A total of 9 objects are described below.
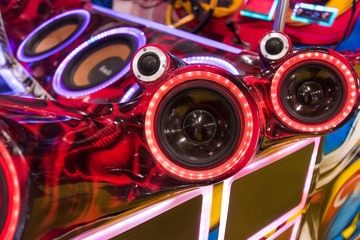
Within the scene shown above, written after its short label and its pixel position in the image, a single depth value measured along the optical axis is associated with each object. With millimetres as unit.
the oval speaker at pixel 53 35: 918
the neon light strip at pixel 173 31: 875
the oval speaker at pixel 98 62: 800
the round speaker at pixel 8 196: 322
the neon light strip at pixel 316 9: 999
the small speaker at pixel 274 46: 600
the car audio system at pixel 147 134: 347
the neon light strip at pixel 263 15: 1096
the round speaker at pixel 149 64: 491
